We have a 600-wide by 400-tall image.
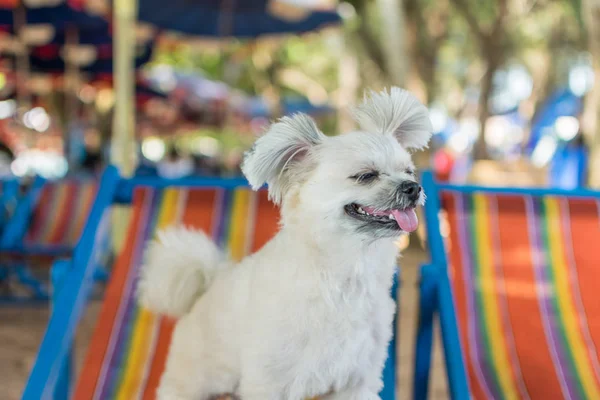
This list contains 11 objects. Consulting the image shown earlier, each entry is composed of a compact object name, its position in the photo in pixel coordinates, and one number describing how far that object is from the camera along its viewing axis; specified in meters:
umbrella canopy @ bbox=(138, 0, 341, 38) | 7.95
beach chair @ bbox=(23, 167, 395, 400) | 2.13
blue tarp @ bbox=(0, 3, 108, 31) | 6.40
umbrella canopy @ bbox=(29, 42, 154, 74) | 8.77
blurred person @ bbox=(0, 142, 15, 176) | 9.41
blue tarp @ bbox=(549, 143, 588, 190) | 10.01
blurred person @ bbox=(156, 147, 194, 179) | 14.84
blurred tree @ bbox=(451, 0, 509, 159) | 10.57
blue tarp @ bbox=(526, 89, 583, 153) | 15.73
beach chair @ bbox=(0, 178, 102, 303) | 5.22
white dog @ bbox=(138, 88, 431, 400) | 1.65
